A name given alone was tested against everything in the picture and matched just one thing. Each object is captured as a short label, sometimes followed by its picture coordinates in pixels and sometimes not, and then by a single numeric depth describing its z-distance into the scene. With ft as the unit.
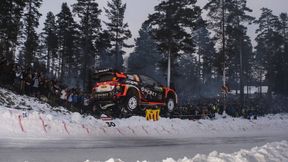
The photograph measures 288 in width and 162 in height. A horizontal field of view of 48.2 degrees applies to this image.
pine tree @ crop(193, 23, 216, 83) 221.03
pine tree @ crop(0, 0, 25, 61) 79.87
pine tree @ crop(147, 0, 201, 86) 90.84
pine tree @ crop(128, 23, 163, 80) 199.23
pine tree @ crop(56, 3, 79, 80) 135.03
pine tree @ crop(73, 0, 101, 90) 116.94
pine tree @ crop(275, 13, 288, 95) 159.12
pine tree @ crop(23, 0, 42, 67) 112.57
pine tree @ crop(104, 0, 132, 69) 130.82
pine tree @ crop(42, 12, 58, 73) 152.65
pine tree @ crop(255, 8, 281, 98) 160.97
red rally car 50.57
